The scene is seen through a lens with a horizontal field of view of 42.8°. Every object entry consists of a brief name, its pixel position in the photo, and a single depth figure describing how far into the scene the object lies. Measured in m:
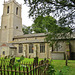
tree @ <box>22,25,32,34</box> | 46.62
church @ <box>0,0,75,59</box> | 23.67
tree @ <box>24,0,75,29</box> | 10.59
